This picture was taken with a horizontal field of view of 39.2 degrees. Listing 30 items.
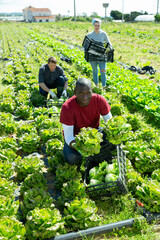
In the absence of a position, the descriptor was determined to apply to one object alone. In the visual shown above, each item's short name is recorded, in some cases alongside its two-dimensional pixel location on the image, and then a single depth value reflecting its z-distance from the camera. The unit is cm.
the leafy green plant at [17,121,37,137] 498
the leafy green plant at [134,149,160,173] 388
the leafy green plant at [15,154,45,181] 376
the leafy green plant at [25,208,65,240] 261
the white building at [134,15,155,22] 6909
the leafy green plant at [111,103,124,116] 580
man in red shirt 328
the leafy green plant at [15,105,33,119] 627
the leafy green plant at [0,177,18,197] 321
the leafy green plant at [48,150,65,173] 394
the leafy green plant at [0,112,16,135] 529
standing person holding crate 684
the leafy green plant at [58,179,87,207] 311
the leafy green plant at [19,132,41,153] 459
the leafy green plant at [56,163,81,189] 345
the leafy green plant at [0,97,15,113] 649
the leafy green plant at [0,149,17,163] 402
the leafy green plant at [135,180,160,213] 301
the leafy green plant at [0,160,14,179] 364
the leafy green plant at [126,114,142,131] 542
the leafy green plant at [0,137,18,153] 446
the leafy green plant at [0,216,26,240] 241
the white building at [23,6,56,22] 11164
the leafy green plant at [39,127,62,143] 468
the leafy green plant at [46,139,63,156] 420
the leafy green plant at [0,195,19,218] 279
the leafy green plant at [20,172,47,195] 343
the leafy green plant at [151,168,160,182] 342
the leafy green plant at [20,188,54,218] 294
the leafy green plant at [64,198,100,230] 277
